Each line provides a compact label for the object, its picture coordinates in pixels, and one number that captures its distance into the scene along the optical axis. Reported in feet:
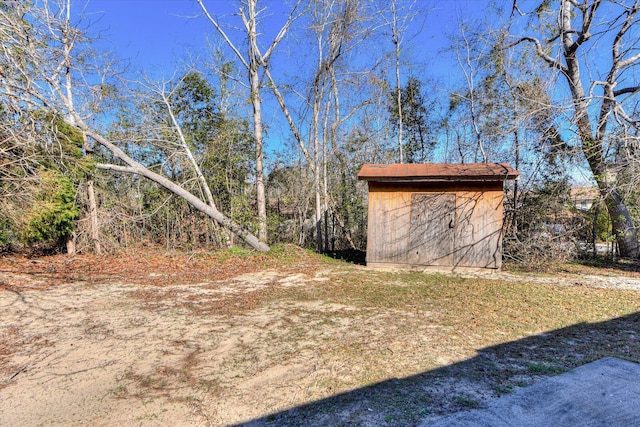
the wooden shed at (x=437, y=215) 23.22
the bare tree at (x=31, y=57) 13.21
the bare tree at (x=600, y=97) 21.59
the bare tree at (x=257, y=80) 31.07
